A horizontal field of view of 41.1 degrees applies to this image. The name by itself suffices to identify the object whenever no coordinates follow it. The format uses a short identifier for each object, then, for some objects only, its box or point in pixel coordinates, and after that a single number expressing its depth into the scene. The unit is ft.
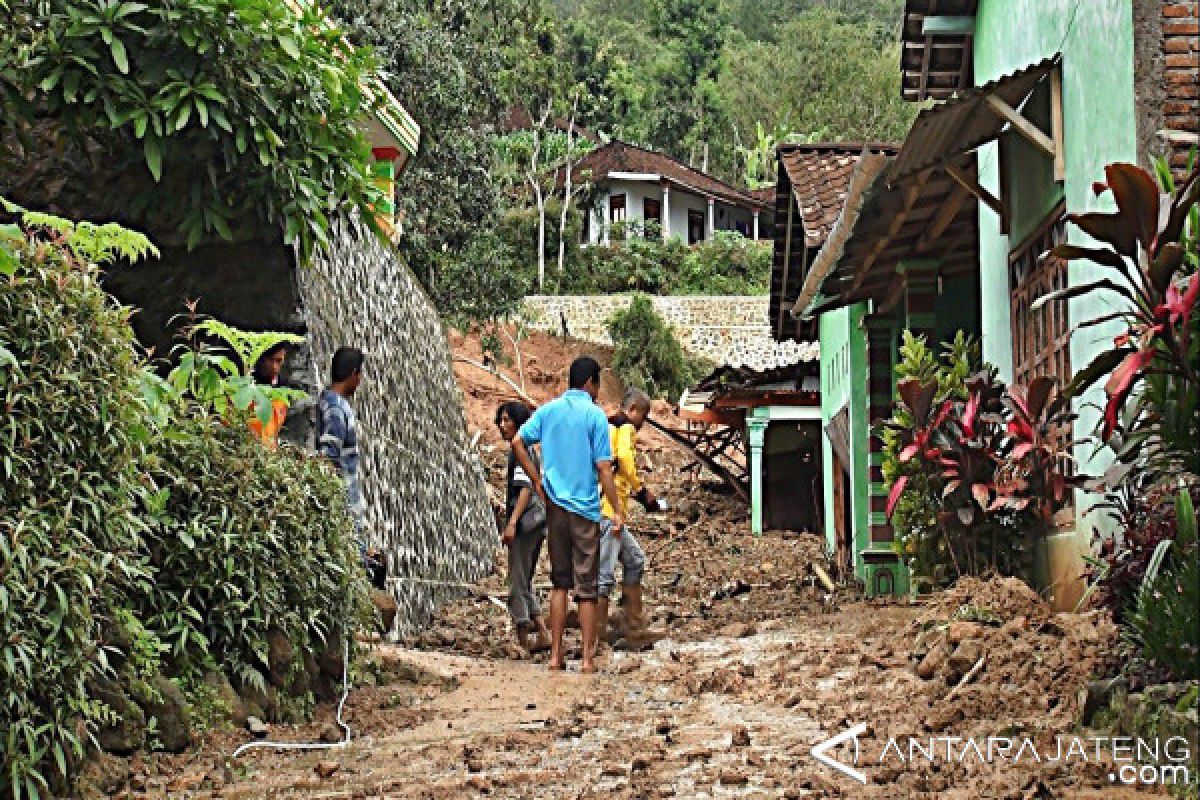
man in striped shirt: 31.81
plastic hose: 22.38
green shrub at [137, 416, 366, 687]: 23.41
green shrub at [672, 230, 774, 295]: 162.71
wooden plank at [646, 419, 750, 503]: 100.32
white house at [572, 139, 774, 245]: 176.86
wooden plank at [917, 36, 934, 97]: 45.45
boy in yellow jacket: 36.86
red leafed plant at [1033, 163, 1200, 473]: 18.25
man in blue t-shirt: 33.73
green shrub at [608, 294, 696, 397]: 139.64
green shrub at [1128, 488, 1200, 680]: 17.43
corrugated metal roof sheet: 29.84
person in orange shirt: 31.55
